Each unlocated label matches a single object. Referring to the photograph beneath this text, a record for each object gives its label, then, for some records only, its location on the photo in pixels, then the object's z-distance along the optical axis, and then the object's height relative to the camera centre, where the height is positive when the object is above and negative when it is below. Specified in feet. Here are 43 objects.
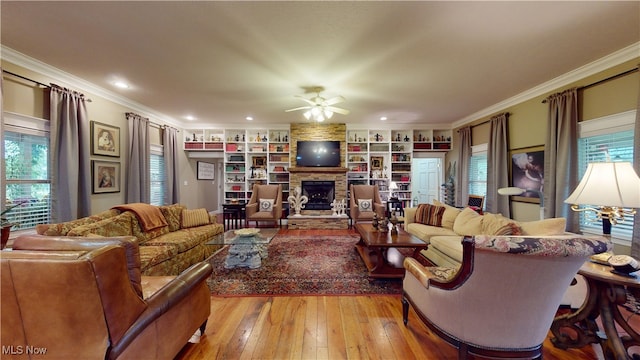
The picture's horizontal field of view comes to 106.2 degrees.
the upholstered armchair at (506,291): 4.04 -2.15
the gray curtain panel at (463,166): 18.88 +1.11
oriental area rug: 8.76 -4.00
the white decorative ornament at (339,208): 20.80 -2.47
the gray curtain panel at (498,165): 14.94 +0.98
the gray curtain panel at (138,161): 14.89 +1.13
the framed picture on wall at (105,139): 13.03 +2.27
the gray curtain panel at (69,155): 10.64 +1.11
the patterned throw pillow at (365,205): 19.82 -2.11
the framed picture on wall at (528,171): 12.94 +0.53
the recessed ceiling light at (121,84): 12.25 +4.96
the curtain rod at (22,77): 9.34 +4.17
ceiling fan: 12.88 +4.10
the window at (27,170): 9.65 +0.39
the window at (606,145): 9.35 +1.48
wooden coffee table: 9.51 -3.04
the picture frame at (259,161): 23.01 +1.76
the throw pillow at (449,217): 12.65 -2.00
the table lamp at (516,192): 10.53 -0.57
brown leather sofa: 3.39 -1.84
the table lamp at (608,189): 5.16 -0.21
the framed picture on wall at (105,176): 12.96 +0.17
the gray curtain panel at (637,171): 8.15 +0.25
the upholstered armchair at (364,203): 19.11 -1.95
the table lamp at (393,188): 21.42 -0.76
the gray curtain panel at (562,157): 10.78 +1.08
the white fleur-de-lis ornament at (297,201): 20.90 -1.88
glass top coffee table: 10.81 -3.23
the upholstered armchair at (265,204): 18.99 -2.02
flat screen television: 21.62 +2.29
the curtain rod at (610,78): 9.04 +4.13
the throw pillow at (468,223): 10.51 -2.01
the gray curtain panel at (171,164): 18.51 +1.17
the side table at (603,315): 5.07 -3.12
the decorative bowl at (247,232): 10.85 -2.41
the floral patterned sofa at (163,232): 8.15 -2.49
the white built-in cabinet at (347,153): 22.41 +2.50
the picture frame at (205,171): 24.21 +0.93
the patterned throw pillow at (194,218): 12.83 -2.12
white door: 23.03 +0.06
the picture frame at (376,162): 22.90 +1.68
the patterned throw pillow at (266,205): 19.81 -2.12
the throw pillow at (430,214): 13.35 -1.99
